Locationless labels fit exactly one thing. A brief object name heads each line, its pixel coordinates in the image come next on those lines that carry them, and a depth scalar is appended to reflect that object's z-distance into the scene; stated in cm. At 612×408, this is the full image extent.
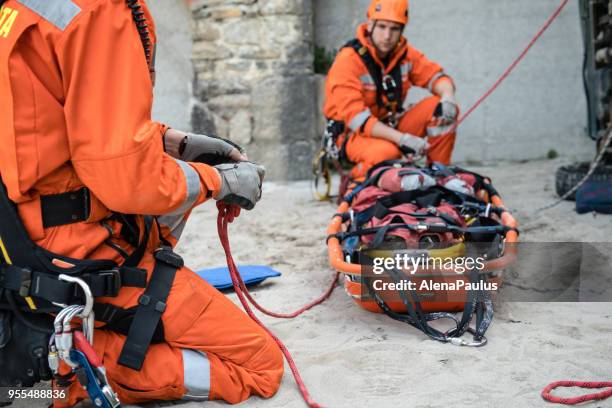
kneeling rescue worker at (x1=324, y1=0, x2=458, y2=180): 482
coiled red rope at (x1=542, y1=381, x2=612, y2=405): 220
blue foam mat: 355
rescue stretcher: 283
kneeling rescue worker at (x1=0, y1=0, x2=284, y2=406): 192
